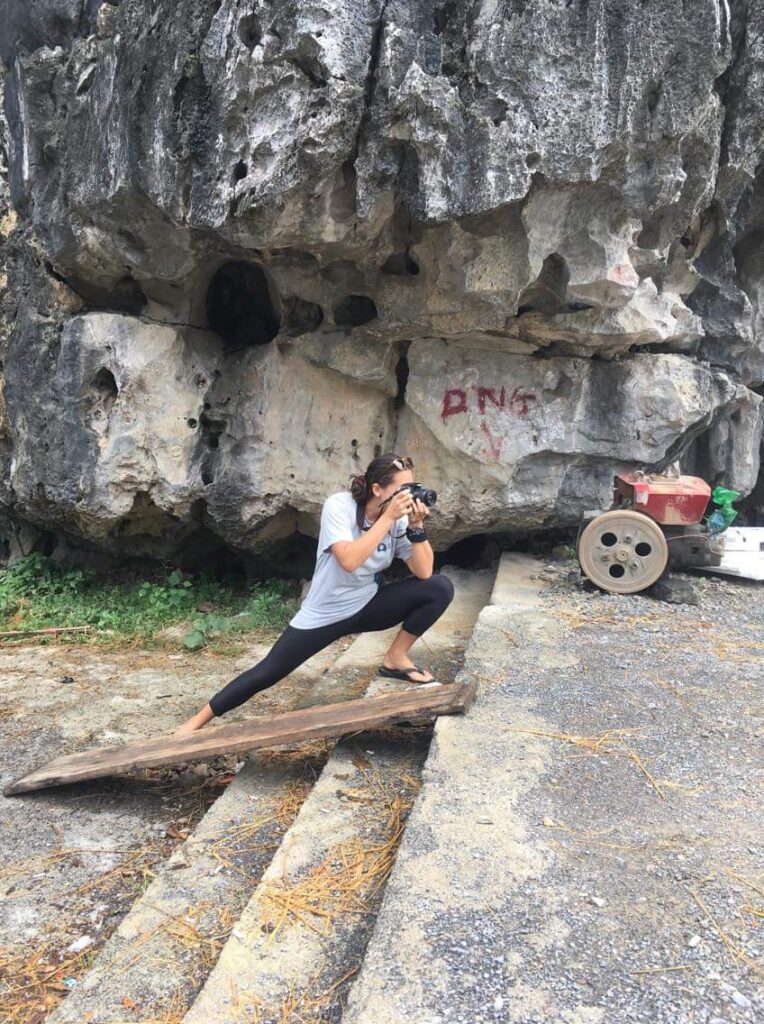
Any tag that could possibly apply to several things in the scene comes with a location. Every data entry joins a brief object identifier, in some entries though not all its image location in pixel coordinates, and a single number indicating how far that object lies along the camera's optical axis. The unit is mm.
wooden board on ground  3258
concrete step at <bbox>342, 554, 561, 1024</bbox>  1743
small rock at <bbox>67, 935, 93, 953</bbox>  2625
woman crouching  3369
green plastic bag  6188
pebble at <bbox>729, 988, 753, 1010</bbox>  1706
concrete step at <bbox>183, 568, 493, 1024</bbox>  1940
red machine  5480
